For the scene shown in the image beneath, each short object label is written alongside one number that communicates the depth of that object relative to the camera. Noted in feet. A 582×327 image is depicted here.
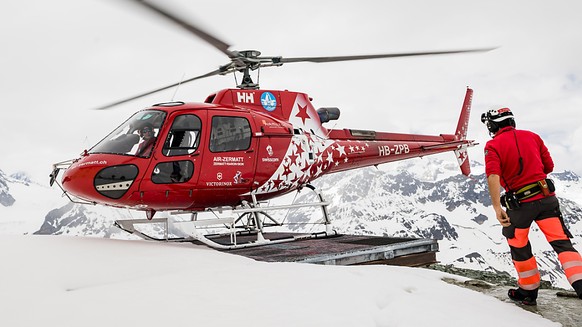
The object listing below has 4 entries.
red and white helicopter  22.30
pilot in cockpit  22.76
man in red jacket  14.21
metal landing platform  19.96
